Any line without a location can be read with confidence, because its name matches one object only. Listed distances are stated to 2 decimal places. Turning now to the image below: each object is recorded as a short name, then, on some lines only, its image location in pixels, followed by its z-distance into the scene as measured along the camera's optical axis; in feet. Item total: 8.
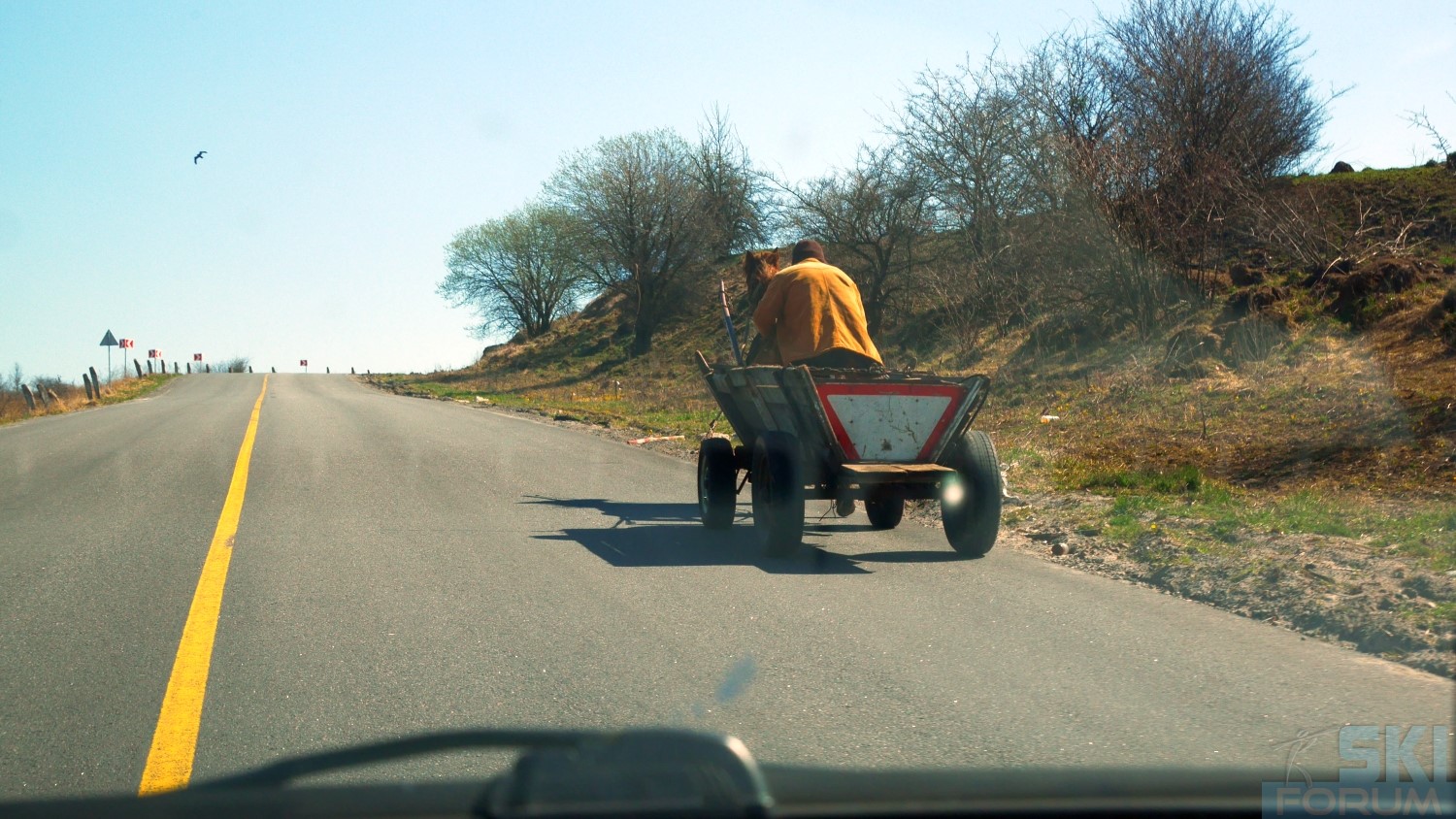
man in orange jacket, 30.07
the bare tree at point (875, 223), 98.99
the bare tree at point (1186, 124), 64.08
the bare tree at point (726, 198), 149.69
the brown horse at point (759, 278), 32.01
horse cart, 25.95
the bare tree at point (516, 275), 204.13
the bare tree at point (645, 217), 147.54
